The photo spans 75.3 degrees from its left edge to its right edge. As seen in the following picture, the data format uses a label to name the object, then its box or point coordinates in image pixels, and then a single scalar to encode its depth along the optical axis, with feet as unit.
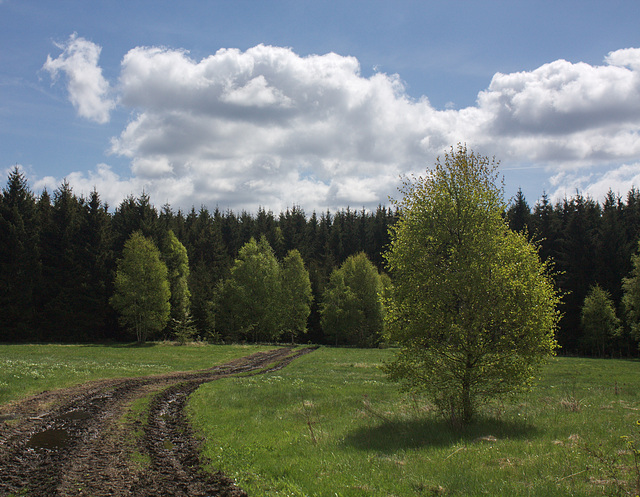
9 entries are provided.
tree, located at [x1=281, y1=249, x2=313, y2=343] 241.35
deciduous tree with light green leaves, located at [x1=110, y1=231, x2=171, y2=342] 192.03
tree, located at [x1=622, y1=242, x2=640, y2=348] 174.16
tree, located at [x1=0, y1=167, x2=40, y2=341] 195.11
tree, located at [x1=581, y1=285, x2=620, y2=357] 203.10
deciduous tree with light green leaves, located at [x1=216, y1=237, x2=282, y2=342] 234.17
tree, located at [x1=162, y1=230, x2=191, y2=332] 227.40
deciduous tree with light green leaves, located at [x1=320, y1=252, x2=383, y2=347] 244.22
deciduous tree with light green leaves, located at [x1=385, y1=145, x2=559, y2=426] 46.70
